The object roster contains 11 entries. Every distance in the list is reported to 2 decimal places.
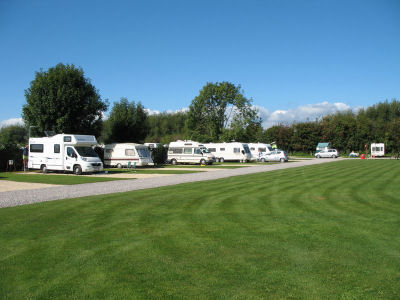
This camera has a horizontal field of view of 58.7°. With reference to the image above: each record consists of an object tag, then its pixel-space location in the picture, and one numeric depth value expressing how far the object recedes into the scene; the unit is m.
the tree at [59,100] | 31.89
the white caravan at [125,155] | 31.81
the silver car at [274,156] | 44.78
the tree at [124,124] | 43.75
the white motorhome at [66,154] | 24.10
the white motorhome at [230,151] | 42.81
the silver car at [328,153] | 58.29
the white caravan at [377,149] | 61.34
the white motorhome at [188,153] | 37.75
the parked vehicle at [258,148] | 48.47
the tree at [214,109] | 60.00
